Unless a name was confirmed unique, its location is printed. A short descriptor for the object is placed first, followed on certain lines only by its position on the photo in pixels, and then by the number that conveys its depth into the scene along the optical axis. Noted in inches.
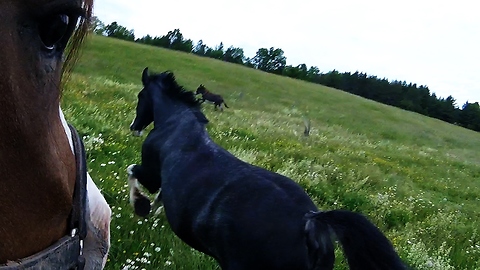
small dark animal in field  874.4
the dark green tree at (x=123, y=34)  2126.4
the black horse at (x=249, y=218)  114.1
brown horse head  43.2
